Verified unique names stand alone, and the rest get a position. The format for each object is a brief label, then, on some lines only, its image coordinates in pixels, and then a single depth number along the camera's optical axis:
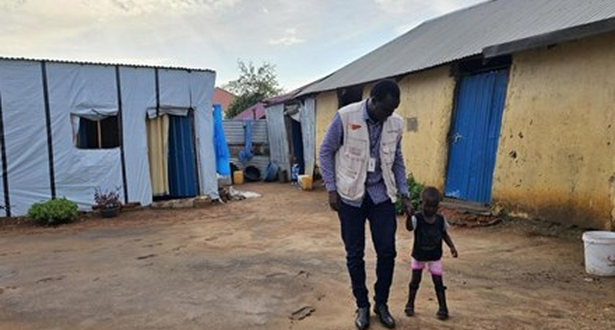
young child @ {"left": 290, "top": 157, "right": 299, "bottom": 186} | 14.88
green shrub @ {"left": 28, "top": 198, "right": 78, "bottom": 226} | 8.58
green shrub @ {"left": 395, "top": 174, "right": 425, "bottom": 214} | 8.32
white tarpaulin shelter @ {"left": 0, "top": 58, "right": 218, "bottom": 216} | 8.94
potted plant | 9.36
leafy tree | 27.62
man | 3.17
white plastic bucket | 4.42
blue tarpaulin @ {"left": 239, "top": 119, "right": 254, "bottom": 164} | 16.34
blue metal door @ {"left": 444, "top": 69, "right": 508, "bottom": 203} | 7.92
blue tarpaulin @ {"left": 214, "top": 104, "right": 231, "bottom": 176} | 12.30
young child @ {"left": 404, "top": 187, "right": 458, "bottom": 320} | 3.39
